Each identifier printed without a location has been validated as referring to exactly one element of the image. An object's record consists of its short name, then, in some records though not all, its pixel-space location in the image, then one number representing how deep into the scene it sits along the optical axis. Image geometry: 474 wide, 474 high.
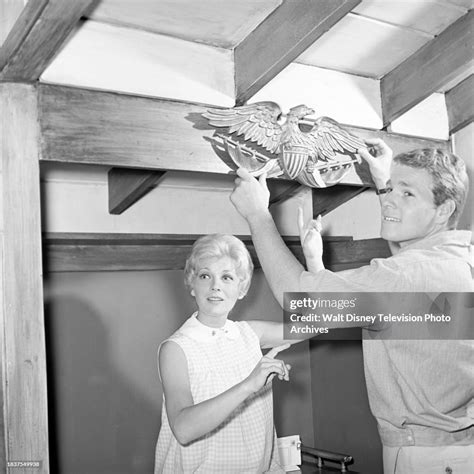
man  2.01
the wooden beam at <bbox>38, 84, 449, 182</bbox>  1.85
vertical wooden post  1.76
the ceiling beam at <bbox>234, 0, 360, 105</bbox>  1.92
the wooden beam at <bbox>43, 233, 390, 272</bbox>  2.59
